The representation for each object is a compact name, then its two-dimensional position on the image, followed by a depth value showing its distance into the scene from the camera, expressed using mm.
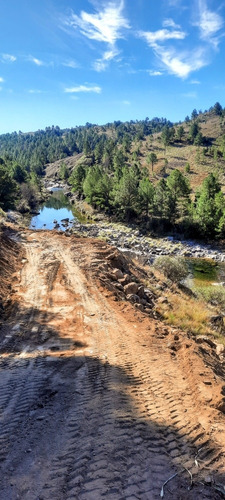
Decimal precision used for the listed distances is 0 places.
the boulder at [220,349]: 10426
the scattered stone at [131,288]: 14117
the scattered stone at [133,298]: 13352
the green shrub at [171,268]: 21984
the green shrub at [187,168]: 83462
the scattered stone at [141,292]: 14287
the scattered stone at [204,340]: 10659
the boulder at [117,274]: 15584
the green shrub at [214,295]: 19078
